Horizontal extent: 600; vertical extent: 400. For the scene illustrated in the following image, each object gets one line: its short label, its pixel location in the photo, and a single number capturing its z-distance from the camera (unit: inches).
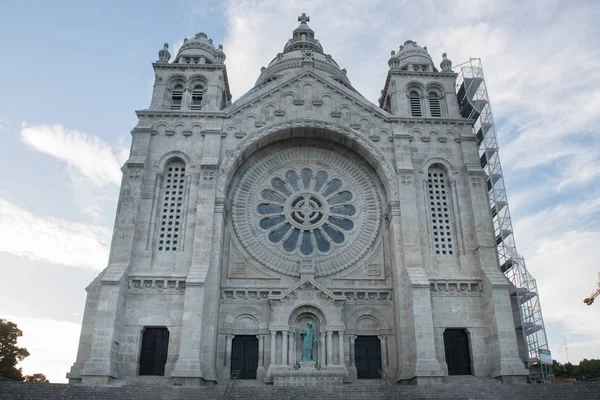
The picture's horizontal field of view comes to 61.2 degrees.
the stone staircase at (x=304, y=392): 755.2
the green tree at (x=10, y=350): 1395.3
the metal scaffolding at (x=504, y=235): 1022.4
